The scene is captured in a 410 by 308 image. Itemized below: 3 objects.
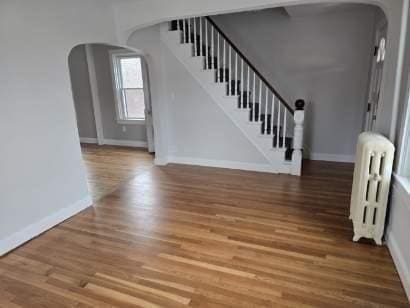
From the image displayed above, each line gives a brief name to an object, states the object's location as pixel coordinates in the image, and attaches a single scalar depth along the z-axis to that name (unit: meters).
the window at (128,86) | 6.12
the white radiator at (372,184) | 2.37
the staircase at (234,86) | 4.44
